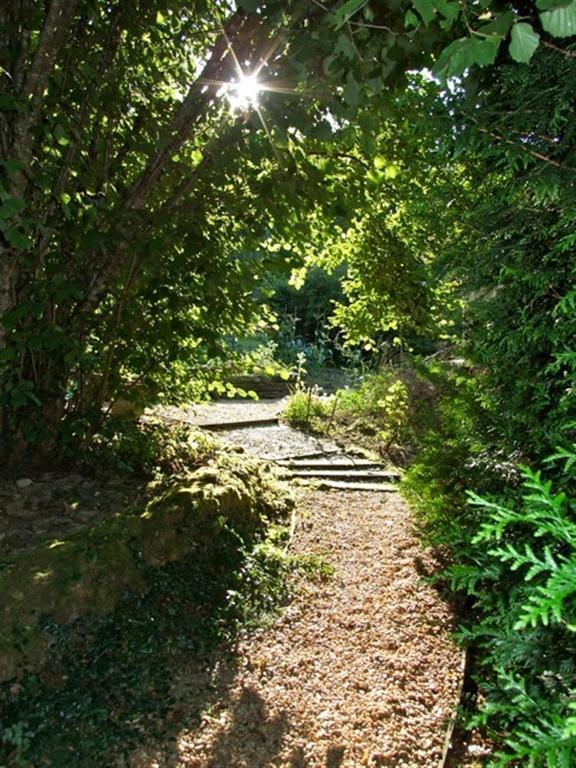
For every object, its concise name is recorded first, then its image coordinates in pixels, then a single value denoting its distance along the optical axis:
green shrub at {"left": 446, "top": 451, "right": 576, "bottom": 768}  1.09
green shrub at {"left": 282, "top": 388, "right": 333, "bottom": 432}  7.81
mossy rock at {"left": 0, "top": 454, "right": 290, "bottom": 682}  2.09
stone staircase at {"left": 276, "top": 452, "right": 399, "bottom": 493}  5.25
